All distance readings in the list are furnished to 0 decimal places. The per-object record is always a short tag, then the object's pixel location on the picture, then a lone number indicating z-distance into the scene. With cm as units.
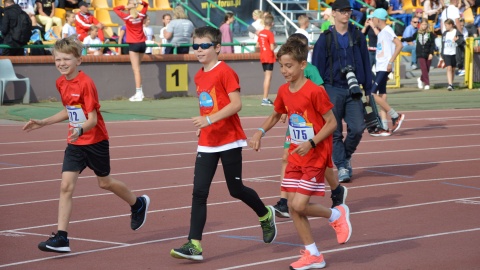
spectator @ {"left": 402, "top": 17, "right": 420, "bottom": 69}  3188
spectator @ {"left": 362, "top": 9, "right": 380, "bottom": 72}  2355
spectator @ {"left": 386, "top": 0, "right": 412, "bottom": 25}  3481
